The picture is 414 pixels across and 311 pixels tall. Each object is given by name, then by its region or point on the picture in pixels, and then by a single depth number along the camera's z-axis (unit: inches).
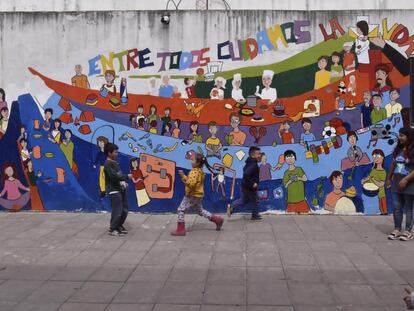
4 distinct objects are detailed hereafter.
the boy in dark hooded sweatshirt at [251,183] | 371.2
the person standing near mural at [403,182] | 308.2
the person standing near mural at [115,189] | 325.7
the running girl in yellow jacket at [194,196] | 325.7
